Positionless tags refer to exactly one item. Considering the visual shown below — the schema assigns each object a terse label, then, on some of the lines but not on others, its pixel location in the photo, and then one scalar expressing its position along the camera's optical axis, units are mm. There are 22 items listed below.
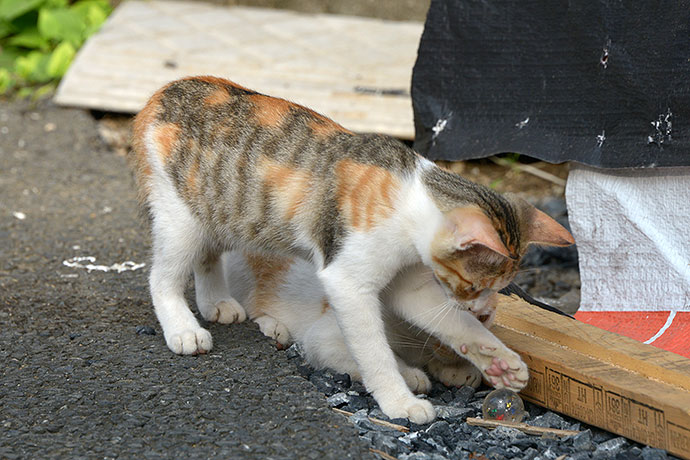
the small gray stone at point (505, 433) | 5473
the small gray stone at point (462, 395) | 6047
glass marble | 5664
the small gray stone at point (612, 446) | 5246
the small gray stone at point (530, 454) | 5211
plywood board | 11750
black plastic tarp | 6582
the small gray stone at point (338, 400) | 5789
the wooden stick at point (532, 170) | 11219
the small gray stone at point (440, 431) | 5457
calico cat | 5437
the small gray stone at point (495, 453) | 5191
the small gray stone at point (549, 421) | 5672
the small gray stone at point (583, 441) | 5312
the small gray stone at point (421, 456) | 5145
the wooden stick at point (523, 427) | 5527
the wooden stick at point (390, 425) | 5457
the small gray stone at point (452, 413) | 5729
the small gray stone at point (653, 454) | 5027
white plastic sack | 6758
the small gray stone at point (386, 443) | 5160
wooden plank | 5105
